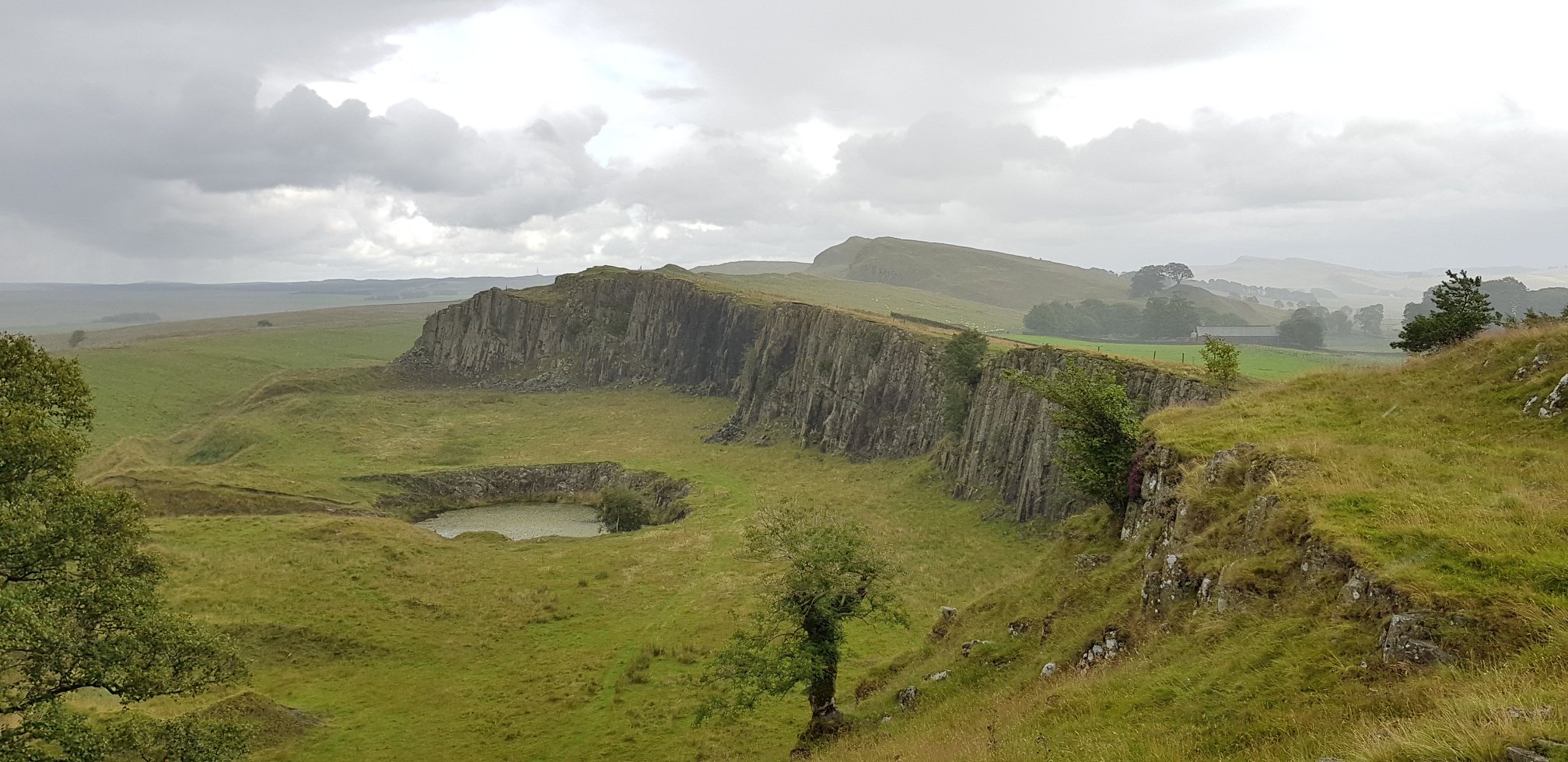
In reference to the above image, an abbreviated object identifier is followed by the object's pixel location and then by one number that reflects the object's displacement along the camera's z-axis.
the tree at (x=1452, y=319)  30.39
